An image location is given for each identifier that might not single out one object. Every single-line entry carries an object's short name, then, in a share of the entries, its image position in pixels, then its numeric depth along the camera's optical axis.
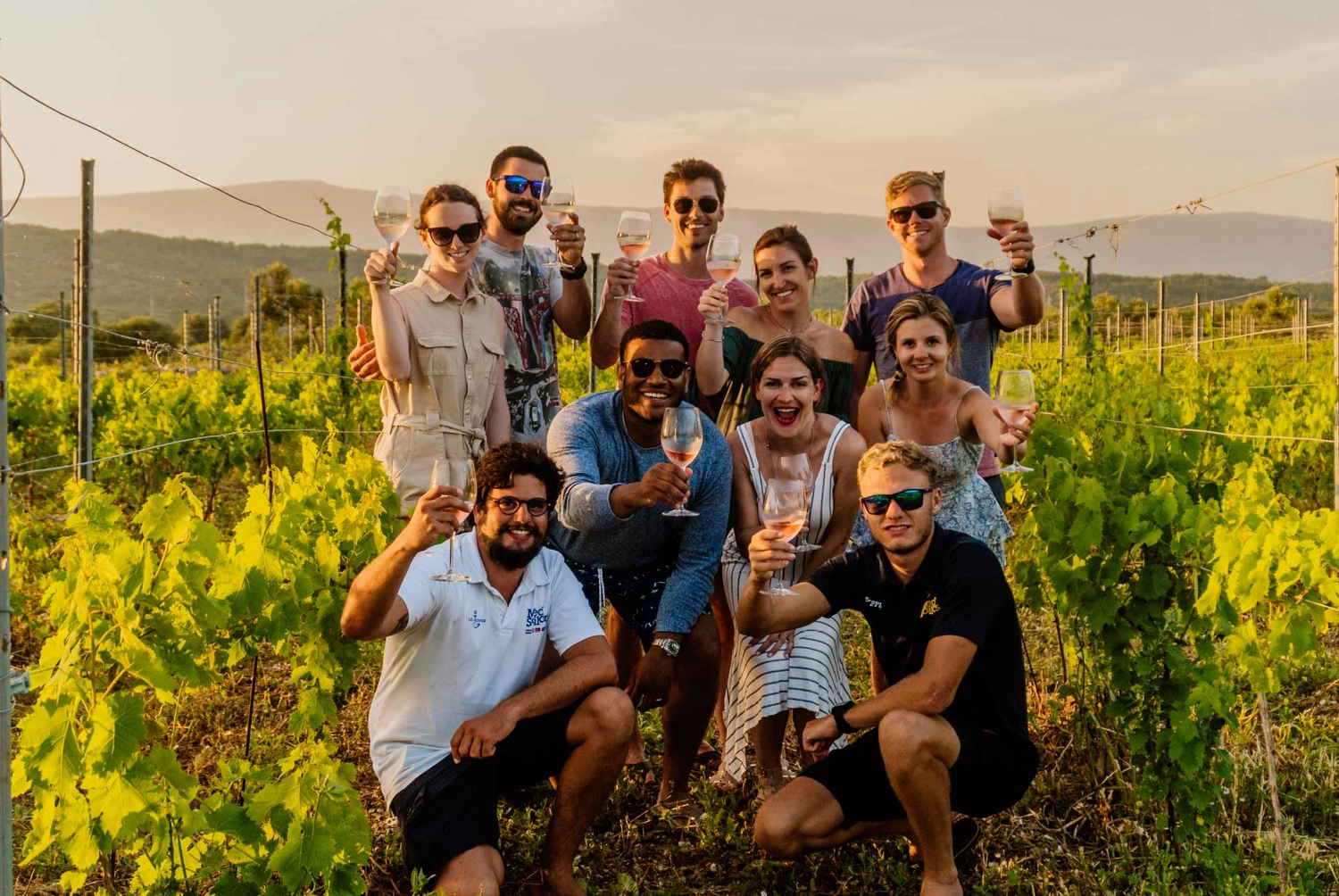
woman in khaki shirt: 3.76
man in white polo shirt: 2.92
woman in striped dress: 3.48
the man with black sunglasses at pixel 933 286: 3.91
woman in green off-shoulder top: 3.82
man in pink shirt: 4.17
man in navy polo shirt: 2.93
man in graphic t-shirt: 4.16
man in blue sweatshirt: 3.43
